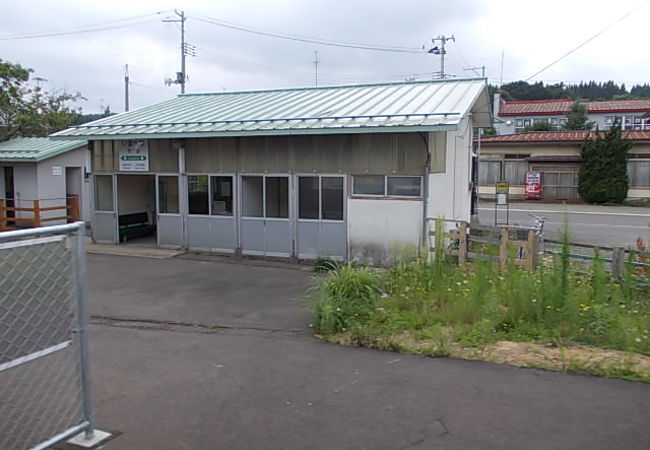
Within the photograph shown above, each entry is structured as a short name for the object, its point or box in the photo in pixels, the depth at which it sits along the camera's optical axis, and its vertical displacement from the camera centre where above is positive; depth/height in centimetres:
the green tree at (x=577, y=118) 5378 +648
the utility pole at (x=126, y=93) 5041 +814
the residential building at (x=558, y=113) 5803 +759
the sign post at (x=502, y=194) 1993 -28
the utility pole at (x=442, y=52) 4663 +1106
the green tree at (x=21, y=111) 2495 +331
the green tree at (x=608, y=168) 3036 +101
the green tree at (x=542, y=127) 5012 +538
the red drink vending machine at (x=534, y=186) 3322 +2
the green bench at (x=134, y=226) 1680 -129
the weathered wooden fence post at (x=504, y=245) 1091 -113
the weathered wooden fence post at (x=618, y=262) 955 -126
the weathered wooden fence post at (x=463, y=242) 1165 -116
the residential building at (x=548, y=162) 3216 +147
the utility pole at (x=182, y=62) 4406 +953
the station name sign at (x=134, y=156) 1547 +75
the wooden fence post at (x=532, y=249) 1066 -118
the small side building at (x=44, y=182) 1986 +4
